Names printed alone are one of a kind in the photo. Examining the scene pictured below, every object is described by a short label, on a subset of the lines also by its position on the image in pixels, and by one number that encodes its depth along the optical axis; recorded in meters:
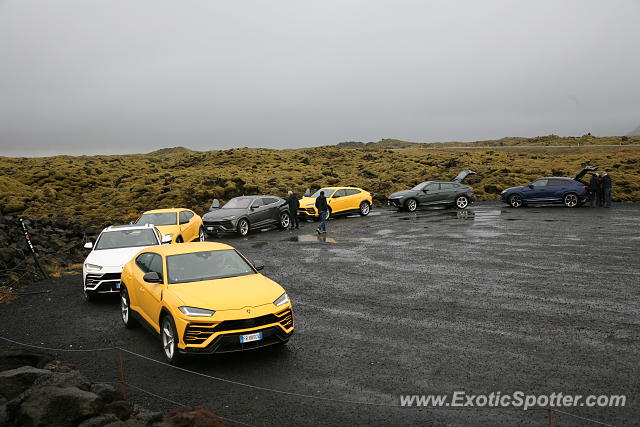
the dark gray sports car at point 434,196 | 28.23
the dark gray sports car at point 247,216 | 21.33
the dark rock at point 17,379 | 5.55
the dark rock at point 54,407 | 4.88
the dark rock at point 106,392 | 5.39
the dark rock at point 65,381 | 5.56
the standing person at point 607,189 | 26.69
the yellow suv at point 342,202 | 26.03
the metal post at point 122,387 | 5.72
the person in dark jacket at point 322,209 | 20.90
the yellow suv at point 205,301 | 6.47
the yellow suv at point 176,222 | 17.47
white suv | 10.53
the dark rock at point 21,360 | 6.66
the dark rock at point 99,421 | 4.75
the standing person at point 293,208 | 22.56
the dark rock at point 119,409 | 5.04
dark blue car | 26.72
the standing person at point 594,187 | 26.66
